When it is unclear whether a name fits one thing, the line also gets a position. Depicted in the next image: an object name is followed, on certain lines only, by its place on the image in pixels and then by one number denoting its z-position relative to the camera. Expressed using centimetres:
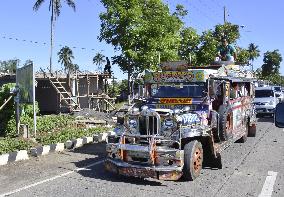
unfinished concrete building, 2175
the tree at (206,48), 2568
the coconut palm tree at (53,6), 3001
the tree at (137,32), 2038
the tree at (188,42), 2647
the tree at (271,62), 6957
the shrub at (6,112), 1339
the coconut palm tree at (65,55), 6768
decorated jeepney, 669
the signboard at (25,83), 1125
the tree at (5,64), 8391
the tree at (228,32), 2729
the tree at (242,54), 2757
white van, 1867
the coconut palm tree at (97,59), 5701
